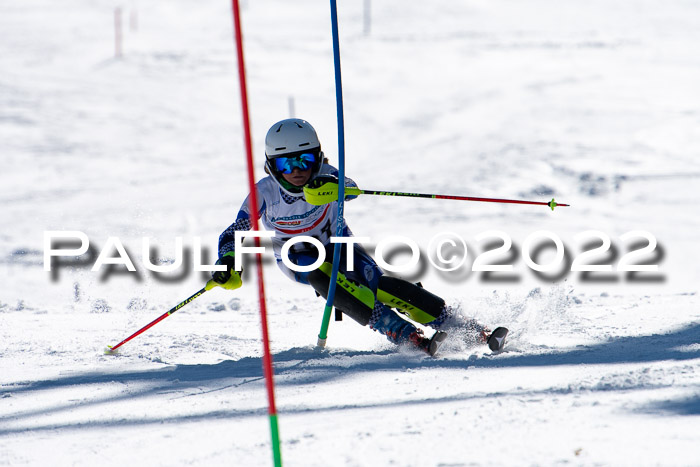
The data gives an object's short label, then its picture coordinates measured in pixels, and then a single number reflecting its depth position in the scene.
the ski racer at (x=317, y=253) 8.97
